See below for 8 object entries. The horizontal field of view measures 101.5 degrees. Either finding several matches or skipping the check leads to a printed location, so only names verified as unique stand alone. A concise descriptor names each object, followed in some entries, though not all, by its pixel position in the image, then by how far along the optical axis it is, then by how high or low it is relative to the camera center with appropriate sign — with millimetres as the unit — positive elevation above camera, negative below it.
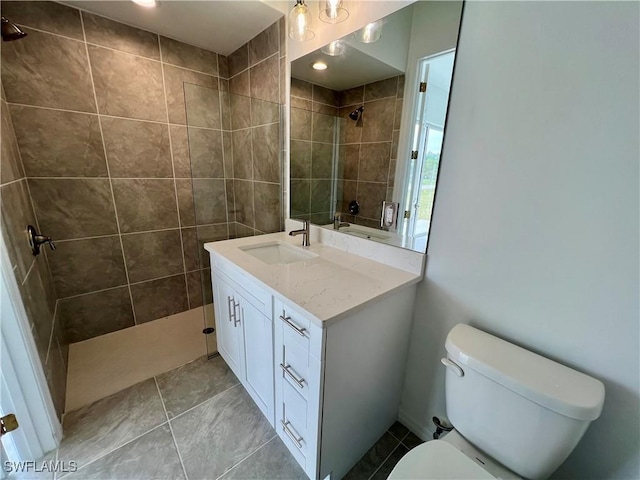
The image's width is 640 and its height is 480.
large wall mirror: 1104 +262
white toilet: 766 -733
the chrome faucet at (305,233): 1667 -389
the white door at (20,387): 1047 -948
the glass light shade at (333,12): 1273 +785
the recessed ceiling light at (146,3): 1498 +918
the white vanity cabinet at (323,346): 966 -722
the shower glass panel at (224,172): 2002 -33
